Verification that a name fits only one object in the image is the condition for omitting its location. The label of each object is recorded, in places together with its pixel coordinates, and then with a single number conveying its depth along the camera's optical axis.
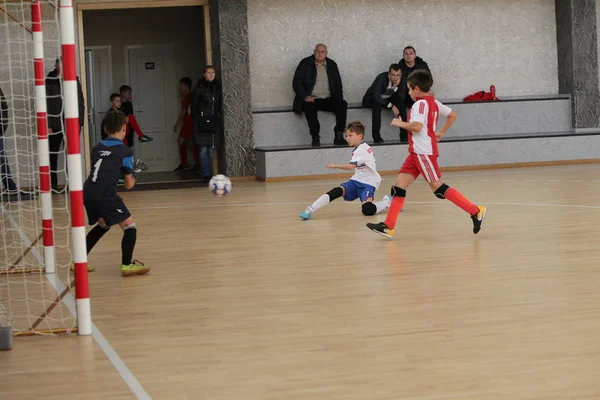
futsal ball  11.97
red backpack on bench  16.02
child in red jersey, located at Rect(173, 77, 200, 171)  17.11
